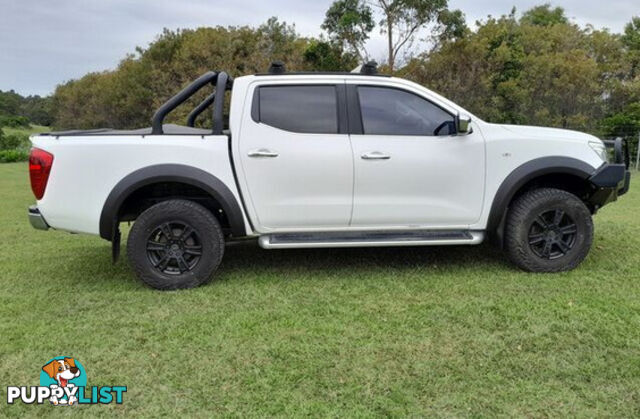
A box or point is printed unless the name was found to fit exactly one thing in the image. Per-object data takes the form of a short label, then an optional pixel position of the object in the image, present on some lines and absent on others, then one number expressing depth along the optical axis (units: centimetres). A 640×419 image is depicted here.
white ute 395
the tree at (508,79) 1903
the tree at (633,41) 2338
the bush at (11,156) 2175
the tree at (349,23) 1780
